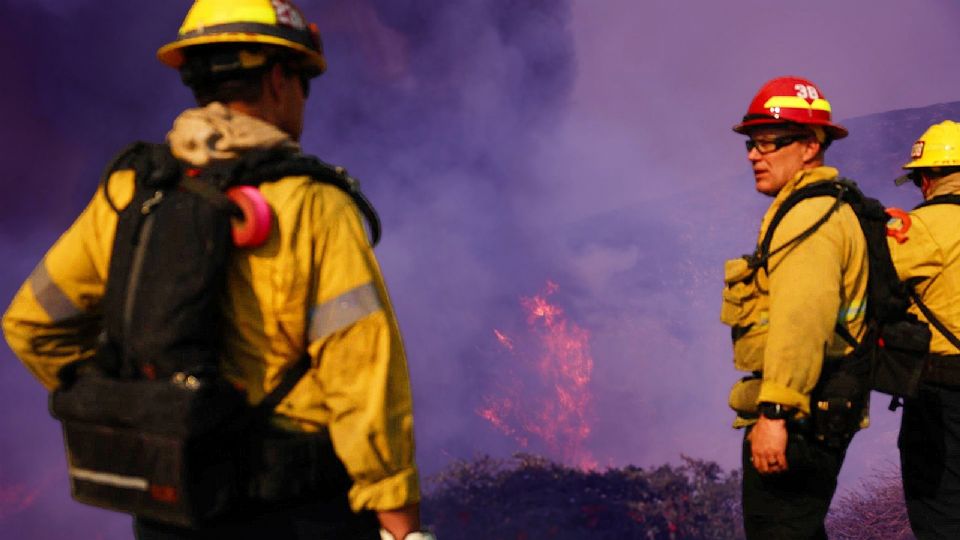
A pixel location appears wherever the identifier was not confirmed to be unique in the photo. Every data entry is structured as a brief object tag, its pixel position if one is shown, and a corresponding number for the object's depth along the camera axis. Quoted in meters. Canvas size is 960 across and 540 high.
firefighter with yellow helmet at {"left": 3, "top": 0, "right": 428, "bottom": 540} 2.17
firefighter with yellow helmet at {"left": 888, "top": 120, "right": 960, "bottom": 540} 4.63
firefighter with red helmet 3.53
